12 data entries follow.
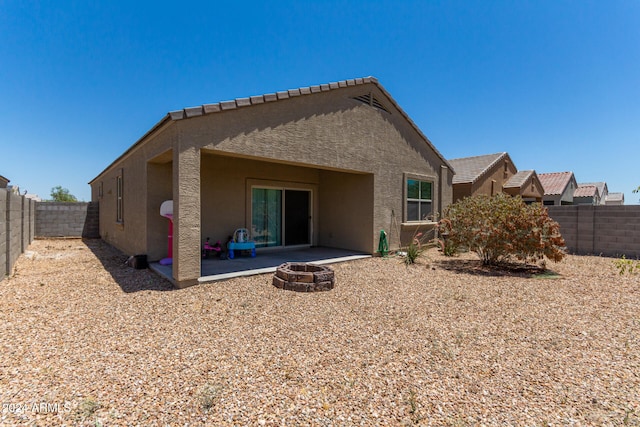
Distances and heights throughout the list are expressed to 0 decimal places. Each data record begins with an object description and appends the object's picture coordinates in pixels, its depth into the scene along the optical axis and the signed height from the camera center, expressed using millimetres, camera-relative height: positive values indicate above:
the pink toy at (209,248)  9102 -1161
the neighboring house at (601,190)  36553 +3409
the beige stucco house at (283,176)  6266 +1229
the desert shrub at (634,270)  8193 -1556
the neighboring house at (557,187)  25328 +2474
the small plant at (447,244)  9562 -1080
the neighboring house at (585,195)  30656 +2143
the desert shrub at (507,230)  7961 -441
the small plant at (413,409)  2434 -1701
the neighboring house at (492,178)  16500 +2260
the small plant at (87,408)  2409 -1687
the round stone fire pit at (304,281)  6113 -1459
